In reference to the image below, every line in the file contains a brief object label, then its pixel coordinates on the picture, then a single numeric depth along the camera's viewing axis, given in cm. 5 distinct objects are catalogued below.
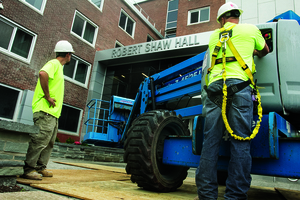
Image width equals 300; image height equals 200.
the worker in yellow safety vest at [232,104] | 183
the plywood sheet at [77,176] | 267
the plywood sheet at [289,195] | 287
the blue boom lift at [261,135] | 194
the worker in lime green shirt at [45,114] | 287
